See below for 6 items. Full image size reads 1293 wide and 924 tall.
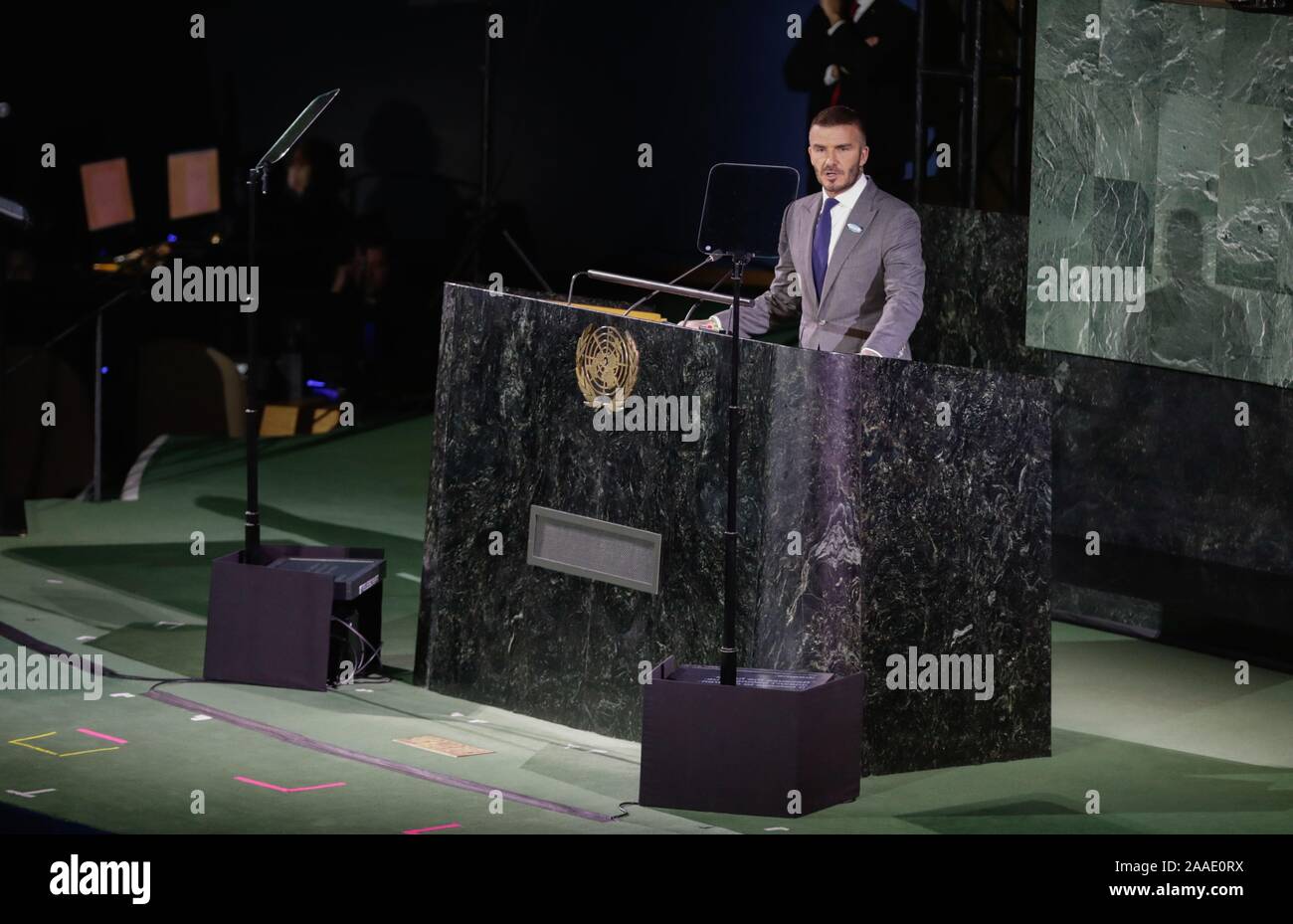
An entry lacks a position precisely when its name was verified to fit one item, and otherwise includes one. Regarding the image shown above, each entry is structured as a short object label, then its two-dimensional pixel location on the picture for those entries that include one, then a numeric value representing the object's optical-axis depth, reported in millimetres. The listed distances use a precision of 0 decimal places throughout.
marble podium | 9484
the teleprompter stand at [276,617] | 11195
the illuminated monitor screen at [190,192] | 26047
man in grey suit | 9891
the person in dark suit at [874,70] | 17469
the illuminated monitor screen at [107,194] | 25281
